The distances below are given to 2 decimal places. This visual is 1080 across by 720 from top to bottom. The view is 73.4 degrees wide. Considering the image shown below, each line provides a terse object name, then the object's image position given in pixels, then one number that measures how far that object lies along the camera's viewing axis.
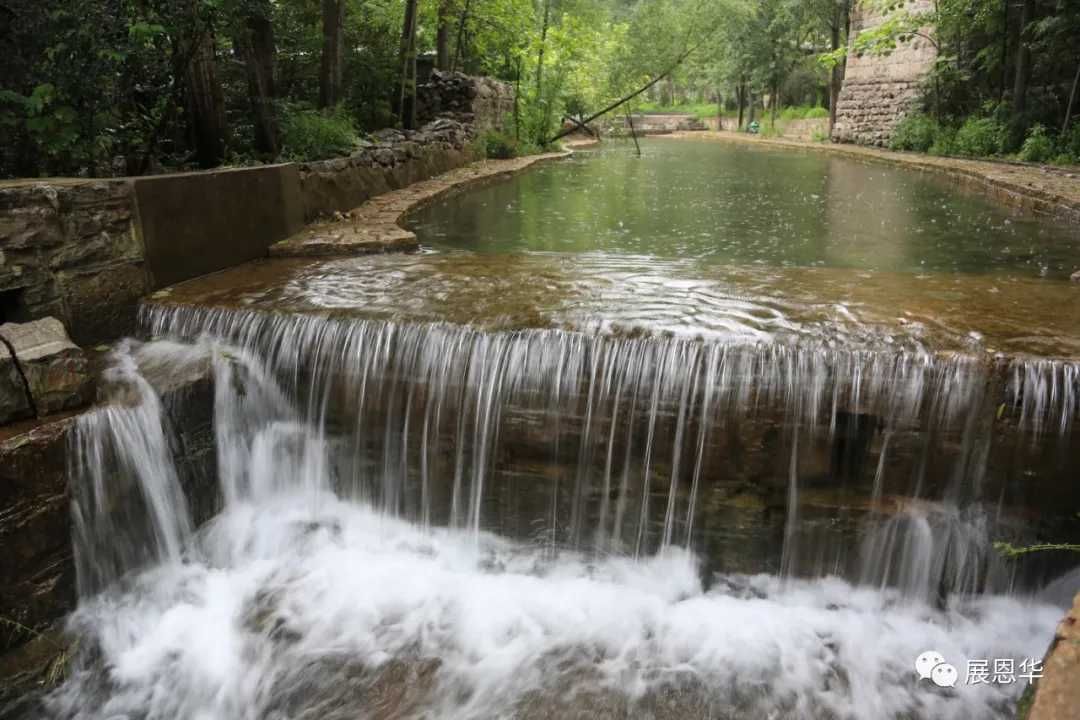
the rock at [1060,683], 2.25
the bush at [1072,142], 14.15
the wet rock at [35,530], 3.76
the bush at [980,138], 16.95
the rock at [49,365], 4.13
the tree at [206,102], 7.65
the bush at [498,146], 18.56
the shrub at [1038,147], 14.88
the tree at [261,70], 9.01
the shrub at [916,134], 20.62
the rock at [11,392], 3.97
